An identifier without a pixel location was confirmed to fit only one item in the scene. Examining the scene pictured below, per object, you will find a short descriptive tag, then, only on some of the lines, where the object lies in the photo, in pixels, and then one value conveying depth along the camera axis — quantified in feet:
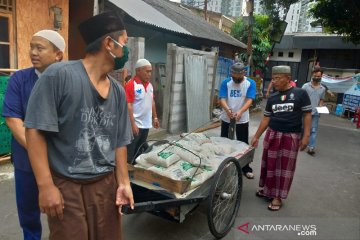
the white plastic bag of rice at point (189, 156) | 10.59
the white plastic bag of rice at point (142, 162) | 10.41
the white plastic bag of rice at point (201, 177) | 9.87
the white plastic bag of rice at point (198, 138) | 12.77
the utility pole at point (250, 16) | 41.84
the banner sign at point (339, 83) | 50.98
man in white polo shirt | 14.55
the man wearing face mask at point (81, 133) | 5.15
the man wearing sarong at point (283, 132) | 13.33
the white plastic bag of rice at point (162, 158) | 10.16
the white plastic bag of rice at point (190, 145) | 11.70
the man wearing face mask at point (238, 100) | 15.96
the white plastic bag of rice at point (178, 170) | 9.55
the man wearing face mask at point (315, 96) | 23.20
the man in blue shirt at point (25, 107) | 7.40
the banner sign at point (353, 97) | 46.37
